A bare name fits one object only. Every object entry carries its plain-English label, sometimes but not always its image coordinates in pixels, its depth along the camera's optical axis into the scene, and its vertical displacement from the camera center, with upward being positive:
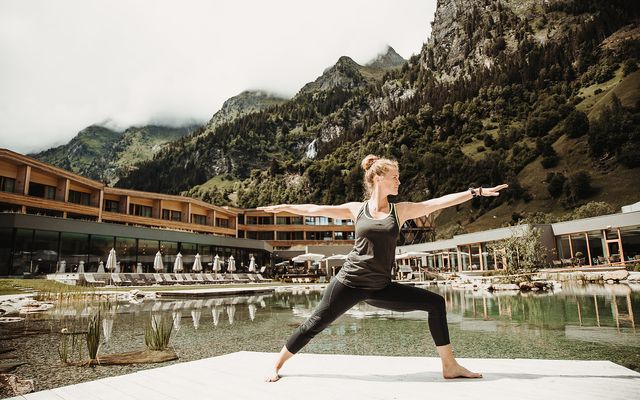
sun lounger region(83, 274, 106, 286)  19.73 -0.58
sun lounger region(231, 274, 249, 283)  29.77 -1.00
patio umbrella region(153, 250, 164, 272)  24.52 +0.33
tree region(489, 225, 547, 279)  23.00 +0.55
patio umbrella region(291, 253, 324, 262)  30.69 +0.55
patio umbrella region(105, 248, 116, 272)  22.05 +0.44
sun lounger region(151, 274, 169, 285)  23.43 -0.73
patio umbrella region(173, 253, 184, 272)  25.92 +0.22
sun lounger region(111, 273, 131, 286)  21.20 -0.62
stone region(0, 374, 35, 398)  2.98 -0.91
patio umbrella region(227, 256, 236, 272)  30.05 +0.08
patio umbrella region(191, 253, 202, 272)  27.44 +0.13
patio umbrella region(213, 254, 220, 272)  28.38 +0.10
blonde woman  2.64 -0.13
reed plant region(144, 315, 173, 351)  4.90 -0.91
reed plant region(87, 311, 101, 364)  4.39 -0.80
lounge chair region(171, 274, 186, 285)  24.40 -0.73
